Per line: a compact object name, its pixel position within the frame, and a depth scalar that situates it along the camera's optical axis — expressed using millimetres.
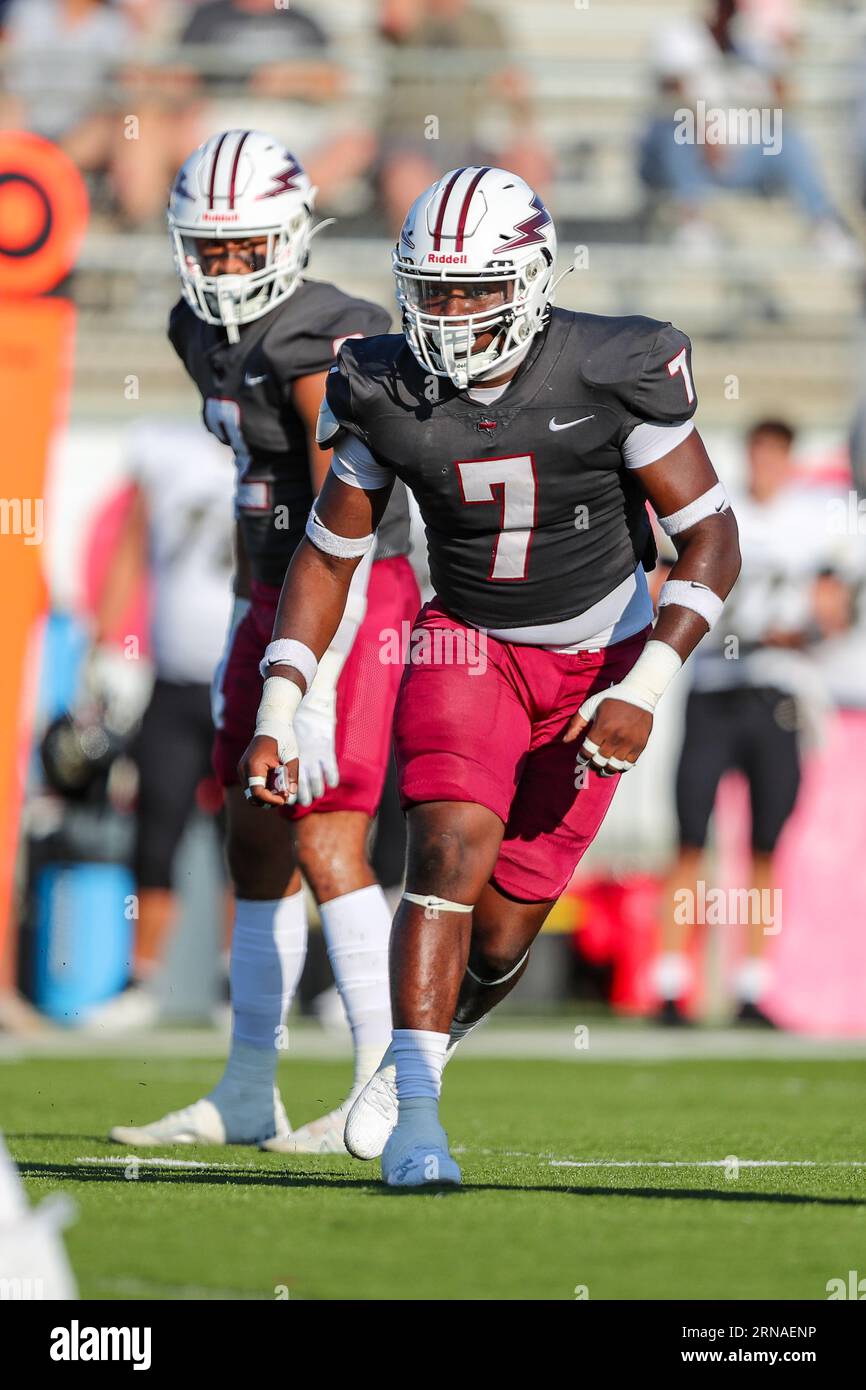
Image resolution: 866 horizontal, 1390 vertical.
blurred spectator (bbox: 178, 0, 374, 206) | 13539
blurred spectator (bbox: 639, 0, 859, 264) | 13727
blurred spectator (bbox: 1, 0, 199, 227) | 13406
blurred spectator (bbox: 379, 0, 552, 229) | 13117
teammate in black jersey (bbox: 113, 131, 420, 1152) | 5730
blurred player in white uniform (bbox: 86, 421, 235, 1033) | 9977
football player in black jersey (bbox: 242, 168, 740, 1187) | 4699
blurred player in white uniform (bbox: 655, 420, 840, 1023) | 10719
